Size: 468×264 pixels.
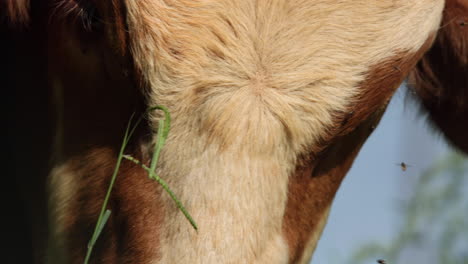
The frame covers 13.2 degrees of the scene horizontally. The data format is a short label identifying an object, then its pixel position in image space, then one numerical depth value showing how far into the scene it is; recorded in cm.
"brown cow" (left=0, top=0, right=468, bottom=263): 585
